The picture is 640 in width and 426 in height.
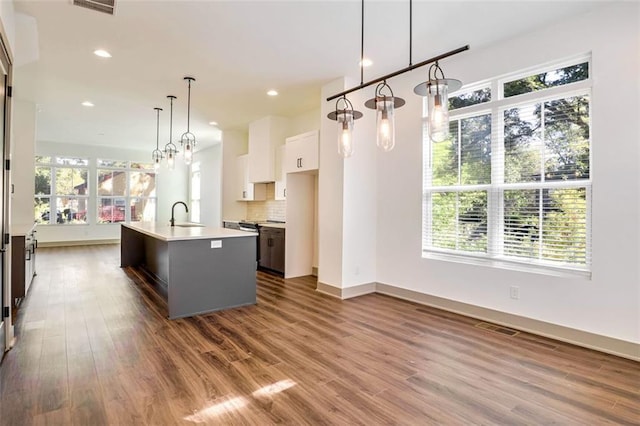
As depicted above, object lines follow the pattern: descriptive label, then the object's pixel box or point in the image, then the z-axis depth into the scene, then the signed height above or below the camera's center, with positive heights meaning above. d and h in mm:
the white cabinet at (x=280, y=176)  6370 +679
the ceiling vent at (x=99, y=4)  2885 +1751
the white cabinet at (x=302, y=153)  5242 +940
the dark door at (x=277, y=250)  5973 -687
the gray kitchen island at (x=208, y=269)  3697 -664
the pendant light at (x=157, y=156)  6286 +1000
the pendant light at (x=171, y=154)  5398 +890
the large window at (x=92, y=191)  9570 +557
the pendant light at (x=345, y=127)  2559 +640
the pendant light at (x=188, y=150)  4867 +868
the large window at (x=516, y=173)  3158 +429
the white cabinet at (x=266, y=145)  6555 +1302
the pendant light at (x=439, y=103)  2012 +657
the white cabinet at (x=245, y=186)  7299 +542
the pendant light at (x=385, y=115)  2271 +653
